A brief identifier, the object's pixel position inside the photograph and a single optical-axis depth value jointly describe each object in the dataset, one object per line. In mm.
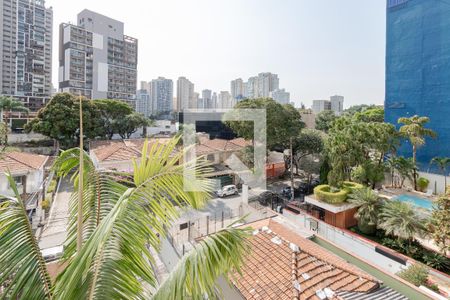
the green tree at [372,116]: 32394
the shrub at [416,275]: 7410
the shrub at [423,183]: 16438
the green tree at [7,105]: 28266
